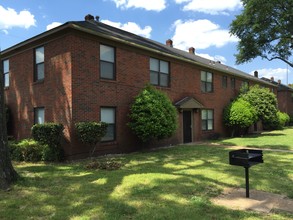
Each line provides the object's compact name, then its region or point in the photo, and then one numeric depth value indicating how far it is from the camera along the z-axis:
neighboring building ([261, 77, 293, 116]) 43.72
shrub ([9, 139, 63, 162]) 11.27
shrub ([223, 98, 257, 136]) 22.08
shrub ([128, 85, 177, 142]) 13.33
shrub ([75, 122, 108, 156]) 11.33
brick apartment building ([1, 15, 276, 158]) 12.02
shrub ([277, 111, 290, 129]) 30.98
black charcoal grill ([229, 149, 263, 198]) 6.16
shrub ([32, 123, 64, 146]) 10.95
